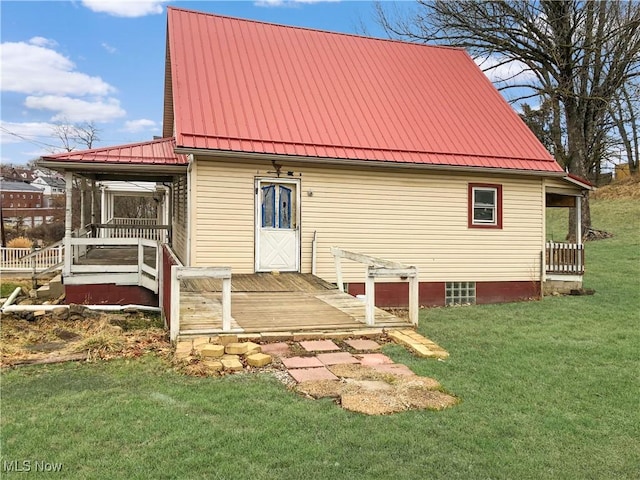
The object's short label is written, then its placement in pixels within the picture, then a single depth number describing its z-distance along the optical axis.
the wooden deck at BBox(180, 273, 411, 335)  7.26
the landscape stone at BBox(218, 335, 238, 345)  6.52
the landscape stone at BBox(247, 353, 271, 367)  5.80
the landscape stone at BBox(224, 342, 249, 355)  6.16
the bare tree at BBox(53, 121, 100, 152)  38.88
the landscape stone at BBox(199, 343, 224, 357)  6.01
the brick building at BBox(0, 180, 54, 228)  49.72
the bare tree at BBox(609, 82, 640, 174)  22.48
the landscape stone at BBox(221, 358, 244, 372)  5.66
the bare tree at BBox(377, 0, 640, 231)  21.19
